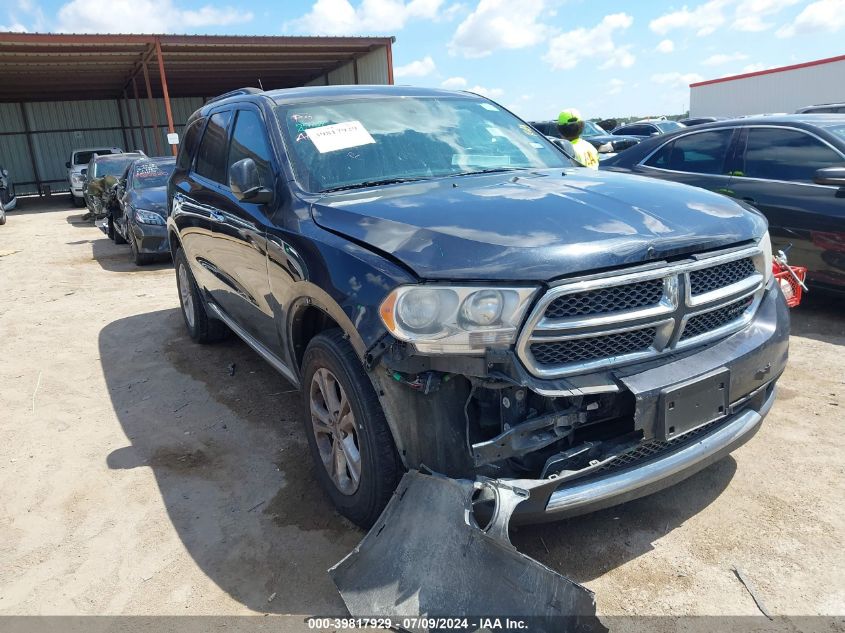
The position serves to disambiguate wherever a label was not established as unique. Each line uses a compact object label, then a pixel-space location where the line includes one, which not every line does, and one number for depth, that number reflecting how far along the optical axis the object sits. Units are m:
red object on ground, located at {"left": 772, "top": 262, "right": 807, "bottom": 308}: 3.98
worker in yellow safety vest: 6.12
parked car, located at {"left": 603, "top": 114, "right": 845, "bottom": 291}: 5.09
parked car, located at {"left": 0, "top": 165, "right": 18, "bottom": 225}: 20.00
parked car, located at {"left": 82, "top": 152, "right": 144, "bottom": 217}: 13.46
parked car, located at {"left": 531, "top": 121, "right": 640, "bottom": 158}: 17.16
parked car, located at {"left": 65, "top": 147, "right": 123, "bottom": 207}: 21.67
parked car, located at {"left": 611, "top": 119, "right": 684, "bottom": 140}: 19.81
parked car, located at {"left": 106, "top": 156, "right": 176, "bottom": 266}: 9.87
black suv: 2.19
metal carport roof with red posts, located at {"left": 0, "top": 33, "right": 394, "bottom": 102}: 18.39
